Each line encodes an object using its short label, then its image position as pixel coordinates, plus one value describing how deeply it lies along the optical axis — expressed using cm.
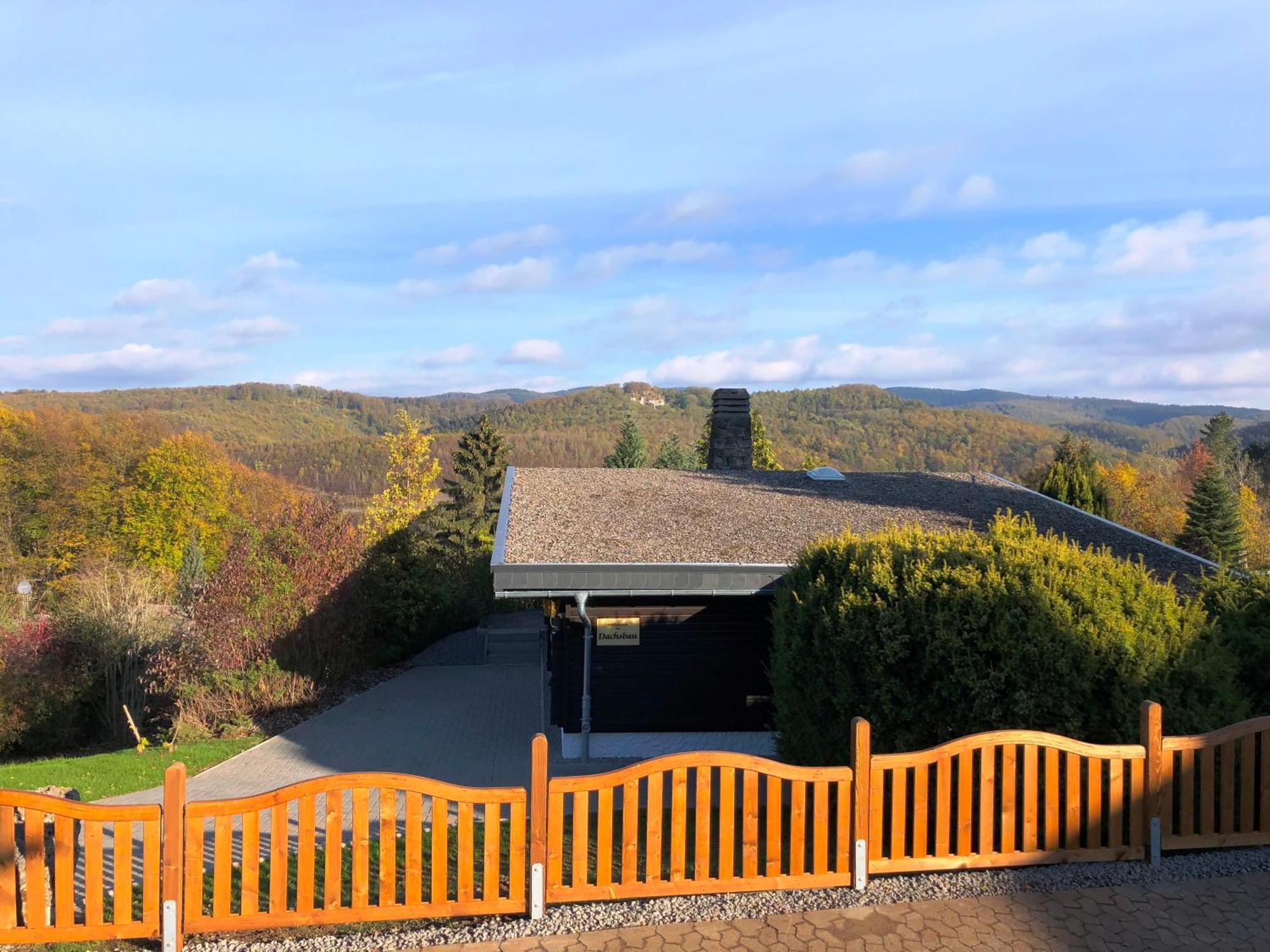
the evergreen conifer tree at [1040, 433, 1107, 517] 2211
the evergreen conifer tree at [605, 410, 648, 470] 3884
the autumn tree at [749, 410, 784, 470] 3008
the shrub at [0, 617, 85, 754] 1503
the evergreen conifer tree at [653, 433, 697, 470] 3912
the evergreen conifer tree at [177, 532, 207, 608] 2820
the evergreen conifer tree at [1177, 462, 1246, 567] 3091
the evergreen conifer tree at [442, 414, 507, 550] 3247
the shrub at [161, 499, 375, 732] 1327
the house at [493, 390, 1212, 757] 879
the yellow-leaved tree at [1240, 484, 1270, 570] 3202
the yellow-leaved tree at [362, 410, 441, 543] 2900
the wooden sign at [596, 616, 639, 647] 955
